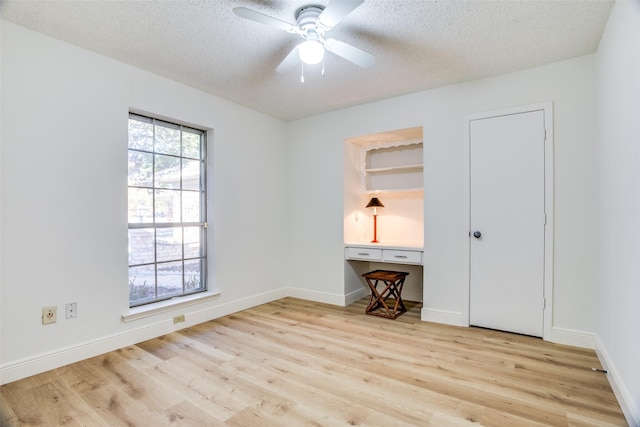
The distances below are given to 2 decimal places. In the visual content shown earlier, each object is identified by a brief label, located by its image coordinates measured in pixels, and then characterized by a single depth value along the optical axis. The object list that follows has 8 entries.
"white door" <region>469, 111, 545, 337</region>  2.78
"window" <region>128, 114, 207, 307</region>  2.90
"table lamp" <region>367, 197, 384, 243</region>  4.05
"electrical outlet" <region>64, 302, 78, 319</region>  2.37
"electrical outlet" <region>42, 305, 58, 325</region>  2.26
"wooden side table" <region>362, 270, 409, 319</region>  3.43
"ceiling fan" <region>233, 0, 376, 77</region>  1.75
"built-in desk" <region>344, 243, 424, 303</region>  3.51
